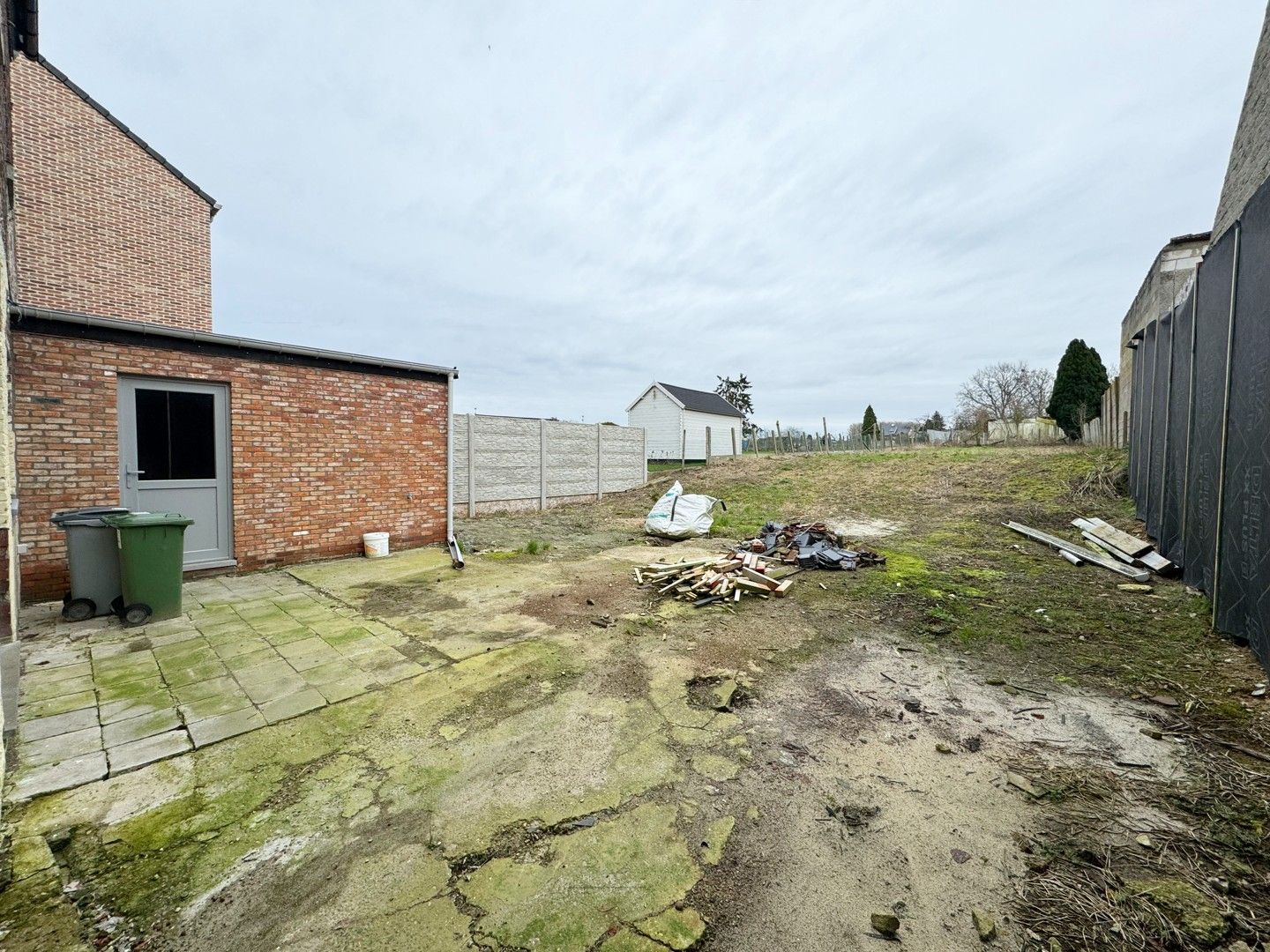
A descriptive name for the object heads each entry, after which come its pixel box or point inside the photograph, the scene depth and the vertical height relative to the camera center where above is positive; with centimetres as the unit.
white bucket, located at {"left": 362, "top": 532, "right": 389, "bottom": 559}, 725 -135
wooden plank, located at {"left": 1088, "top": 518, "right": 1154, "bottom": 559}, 639 -105
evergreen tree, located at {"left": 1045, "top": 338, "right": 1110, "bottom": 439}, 1797 +292
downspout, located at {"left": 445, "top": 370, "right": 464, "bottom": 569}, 812 +0
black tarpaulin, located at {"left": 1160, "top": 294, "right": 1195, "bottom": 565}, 563 +39
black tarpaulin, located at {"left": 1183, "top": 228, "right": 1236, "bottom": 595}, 446 +54
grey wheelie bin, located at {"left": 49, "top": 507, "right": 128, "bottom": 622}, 448 -107
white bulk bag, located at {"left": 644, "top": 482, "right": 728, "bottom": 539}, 952 -118
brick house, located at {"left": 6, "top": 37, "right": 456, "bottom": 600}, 500 +15
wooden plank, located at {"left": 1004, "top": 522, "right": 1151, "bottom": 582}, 594 -126
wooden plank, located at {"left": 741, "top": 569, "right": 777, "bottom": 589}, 586 -144
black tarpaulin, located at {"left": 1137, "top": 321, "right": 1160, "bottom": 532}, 739 +69
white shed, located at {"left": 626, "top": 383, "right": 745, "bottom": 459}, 2997 +215
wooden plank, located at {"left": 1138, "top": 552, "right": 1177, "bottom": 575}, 586 -120
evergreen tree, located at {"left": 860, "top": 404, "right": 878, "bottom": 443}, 2514 +246
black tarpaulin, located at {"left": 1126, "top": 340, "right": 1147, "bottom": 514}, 859 +60
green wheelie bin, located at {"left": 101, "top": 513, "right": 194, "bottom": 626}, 446 -104
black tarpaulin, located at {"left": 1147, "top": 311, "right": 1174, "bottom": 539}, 662 +62
